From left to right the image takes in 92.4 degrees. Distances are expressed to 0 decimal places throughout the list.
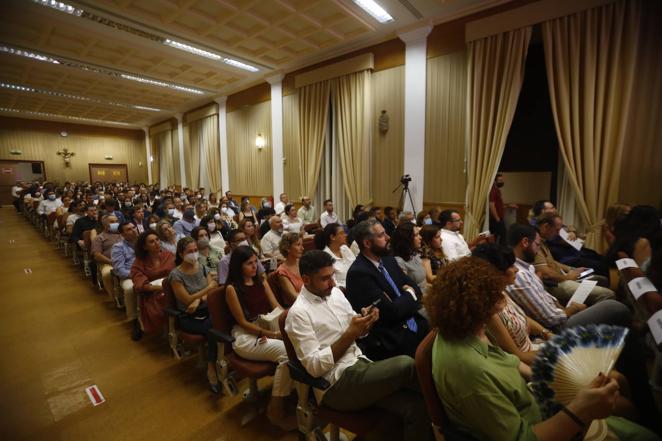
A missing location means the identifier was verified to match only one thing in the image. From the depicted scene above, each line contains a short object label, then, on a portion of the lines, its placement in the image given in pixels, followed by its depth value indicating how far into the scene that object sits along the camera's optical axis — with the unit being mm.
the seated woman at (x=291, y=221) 6238
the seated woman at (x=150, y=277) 3069
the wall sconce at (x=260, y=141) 9492
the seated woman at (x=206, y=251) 3652
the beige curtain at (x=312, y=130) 7719
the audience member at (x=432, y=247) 3426
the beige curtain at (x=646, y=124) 4160
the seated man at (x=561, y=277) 2820
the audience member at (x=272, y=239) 4387
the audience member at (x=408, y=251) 3004
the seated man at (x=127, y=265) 3559
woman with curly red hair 1086
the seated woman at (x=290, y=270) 2709
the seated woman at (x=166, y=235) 4047
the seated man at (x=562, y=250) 3637
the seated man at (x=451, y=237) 3654
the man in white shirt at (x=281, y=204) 7977
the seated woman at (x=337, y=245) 3240
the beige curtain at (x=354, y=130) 6914
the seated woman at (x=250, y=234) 4293
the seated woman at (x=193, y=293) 2504
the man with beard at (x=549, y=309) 2215
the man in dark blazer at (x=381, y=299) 2012
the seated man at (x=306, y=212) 7547
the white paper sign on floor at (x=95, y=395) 2432
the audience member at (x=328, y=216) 6746
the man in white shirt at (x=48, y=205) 8141
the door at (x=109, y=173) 17553
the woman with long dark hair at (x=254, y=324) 2062
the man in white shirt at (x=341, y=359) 1550
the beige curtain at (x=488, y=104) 5090
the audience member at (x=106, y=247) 4141
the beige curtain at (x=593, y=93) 4289
